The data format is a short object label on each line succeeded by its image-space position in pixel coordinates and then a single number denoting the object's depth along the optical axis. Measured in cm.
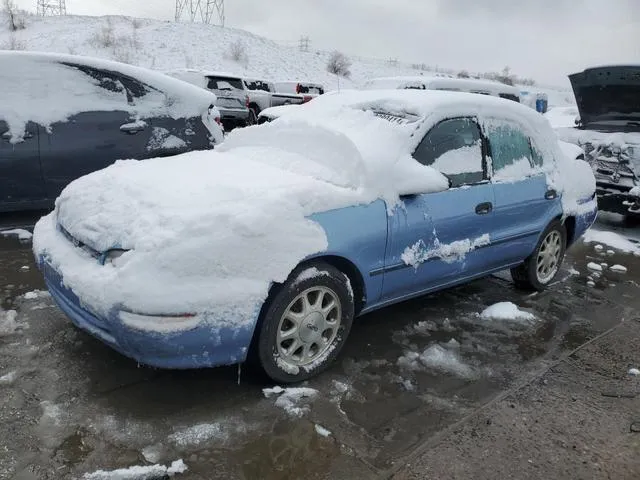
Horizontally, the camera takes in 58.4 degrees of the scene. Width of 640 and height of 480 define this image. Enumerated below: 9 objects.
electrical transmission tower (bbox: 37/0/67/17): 5393
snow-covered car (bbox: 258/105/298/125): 906
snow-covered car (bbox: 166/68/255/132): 1482
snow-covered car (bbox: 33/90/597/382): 267
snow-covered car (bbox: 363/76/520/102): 1115
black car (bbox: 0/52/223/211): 514
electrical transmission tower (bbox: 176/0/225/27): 5350
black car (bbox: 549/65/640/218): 716
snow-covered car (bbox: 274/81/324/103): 1961
